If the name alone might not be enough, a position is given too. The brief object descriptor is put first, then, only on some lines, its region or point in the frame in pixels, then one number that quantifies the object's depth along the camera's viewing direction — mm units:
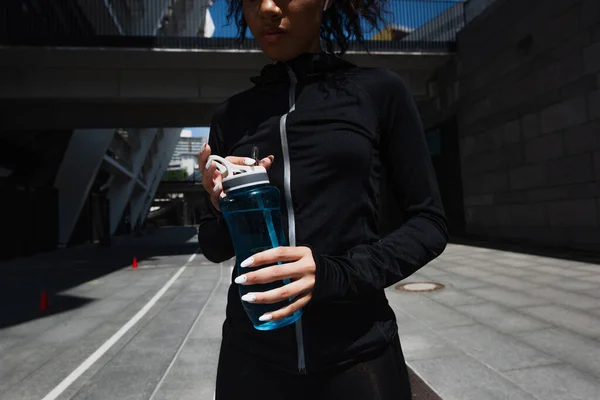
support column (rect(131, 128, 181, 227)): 41906
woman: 1124
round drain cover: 7368
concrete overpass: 12969
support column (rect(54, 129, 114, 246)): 21141
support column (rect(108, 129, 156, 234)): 32500
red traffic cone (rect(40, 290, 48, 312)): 7332
